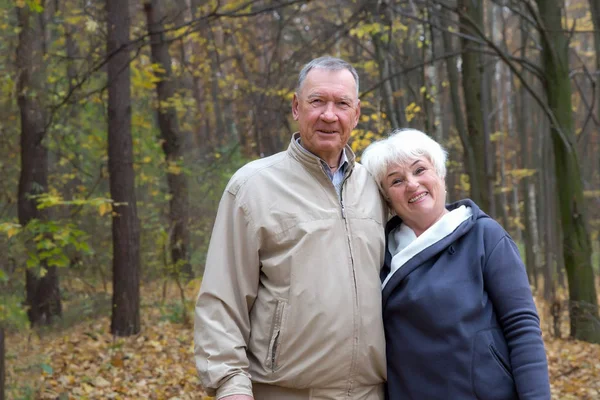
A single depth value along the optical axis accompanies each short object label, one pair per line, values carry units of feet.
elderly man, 8.87
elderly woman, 8.68
